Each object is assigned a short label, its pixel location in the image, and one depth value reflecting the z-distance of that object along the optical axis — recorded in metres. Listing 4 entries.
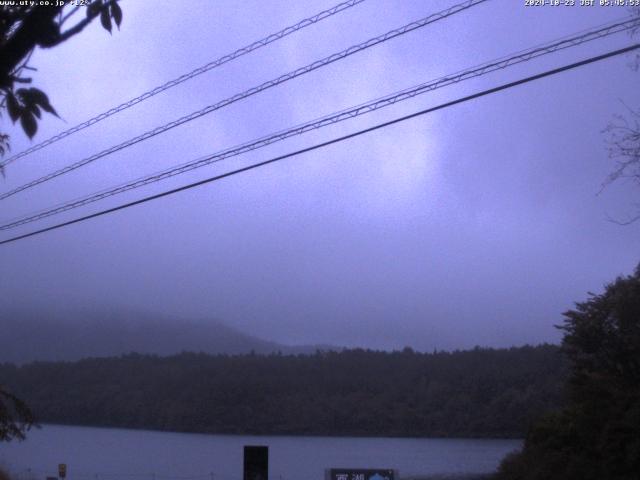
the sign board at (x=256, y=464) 15.15
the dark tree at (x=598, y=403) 21.05
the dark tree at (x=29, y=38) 4.04
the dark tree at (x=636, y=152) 15.47
